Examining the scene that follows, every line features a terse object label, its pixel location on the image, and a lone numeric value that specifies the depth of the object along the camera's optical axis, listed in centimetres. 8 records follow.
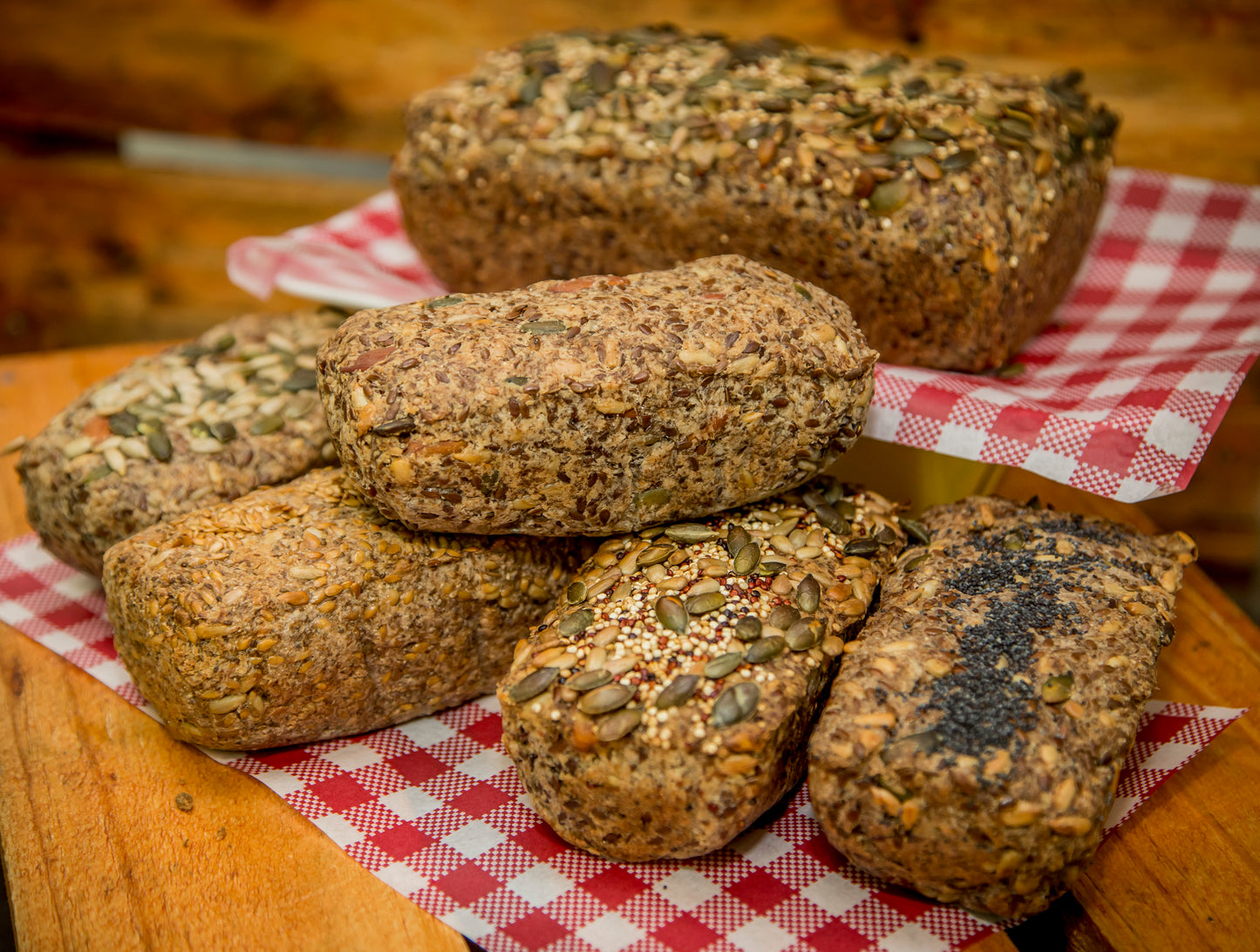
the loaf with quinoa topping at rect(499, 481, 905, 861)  31
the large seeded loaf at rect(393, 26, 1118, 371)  40
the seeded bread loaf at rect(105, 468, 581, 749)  34
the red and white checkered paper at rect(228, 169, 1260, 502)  39
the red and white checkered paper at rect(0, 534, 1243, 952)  32
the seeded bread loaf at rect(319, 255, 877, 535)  33
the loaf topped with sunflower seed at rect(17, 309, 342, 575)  39
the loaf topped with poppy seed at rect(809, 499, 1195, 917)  30
